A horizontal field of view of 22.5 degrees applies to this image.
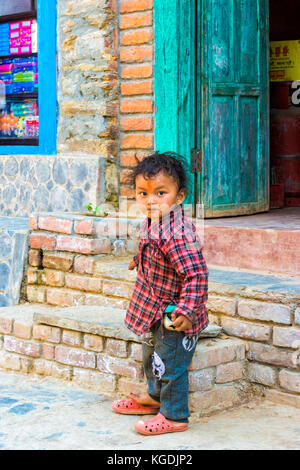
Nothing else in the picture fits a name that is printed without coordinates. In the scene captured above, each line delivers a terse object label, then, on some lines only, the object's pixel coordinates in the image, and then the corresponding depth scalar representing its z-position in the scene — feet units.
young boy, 10.73
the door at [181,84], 17.85
